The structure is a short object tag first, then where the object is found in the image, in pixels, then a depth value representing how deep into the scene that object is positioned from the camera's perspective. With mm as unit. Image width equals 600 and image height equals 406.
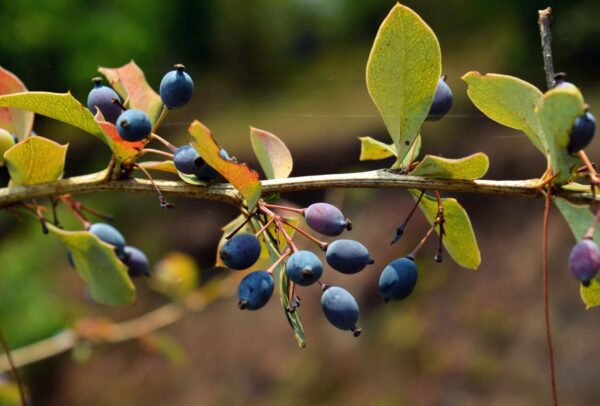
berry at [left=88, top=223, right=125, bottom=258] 270
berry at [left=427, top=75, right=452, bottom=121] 232
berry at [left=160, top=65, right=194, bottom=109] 230
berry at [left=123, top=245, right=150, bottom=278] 274
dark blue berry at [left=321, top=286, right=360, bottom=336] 227
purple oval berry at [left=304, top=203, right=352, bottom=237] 227
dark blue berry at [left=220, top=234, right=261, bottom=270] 219
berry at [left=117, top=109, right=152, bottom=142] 221
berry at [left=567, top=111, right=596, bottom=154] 200
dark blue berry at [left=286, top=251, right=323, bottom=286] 217
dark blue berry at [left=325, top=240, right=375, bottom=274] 226
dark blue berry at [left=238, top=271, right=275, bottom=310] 221
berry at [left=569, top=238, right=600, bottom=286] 202
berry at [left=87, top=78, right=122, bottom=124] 235
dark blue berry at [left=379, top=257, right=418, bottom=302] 231
